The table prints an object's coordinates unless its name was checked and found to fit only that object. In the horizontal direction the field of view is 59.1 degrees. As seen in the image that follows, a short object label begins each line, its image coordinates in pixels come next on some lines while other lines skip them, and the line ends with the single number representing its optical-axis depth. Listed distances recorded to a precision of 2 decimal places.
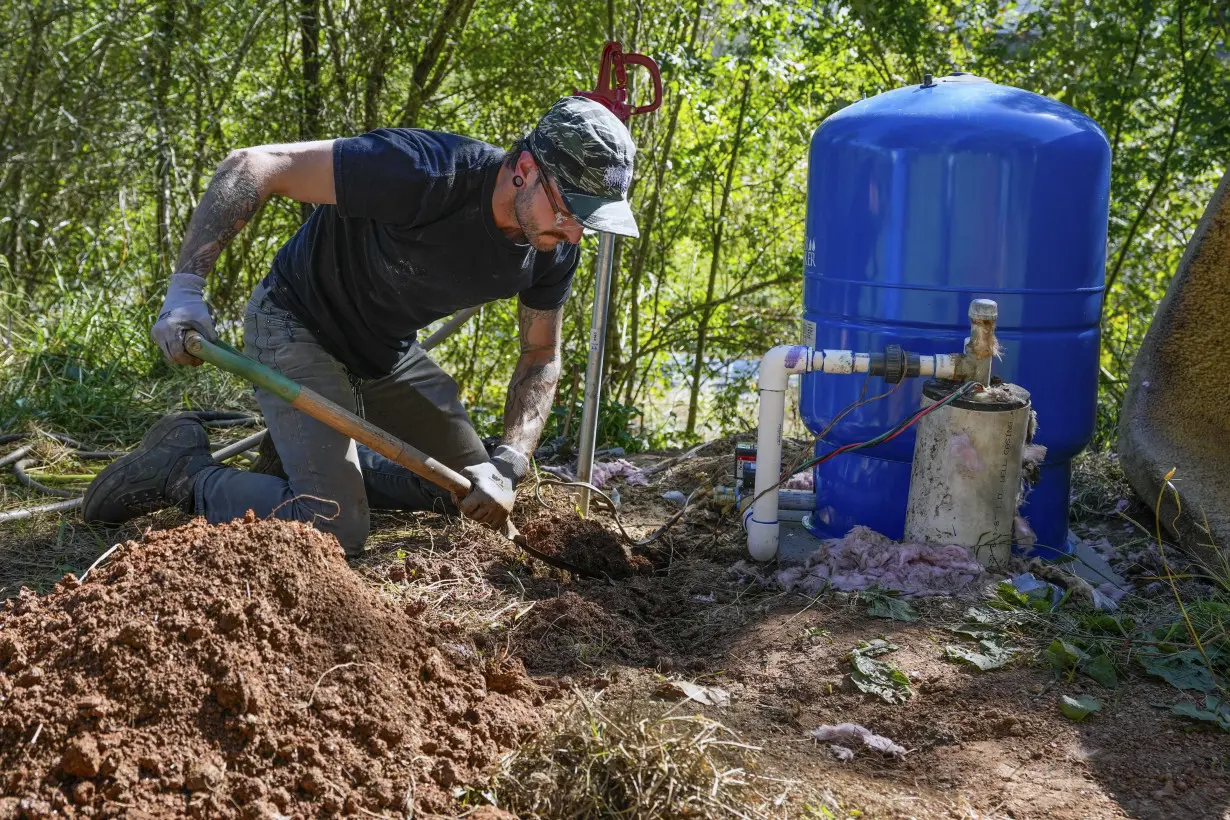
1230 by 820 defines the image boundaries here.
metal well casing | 3.19
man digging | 2.96
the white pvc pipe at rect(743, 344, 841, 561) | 3.38
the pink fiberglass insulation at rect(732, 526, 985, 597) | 3.19
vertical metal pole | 3.73
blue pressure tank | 3.32
